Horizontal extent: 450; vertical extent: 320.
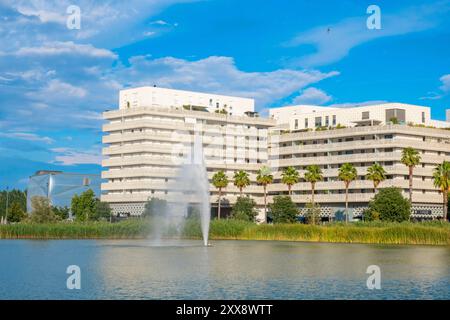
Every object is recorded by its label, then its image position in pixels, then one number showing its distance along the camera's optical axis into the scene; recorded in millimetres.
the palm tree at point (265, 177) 159475
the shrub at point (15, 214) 181250
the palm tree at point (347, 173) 141125
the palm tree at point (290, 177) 155000
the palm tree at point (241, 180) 156875
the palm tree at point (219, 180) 156750
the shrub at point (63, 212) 173475
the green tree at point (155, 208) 151125
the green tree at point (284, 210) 149000
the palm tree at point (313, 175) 148075
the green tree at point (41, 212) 125562
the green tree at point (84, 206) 160000
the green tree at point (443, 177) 130750
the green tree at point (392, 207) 132000
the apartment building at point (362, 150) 154375
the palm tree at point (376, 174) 138250
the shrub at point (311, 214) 150838
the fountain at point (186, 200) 100438
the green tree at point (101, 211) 161375
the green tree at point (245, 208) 155125
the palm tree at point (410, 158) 137875
